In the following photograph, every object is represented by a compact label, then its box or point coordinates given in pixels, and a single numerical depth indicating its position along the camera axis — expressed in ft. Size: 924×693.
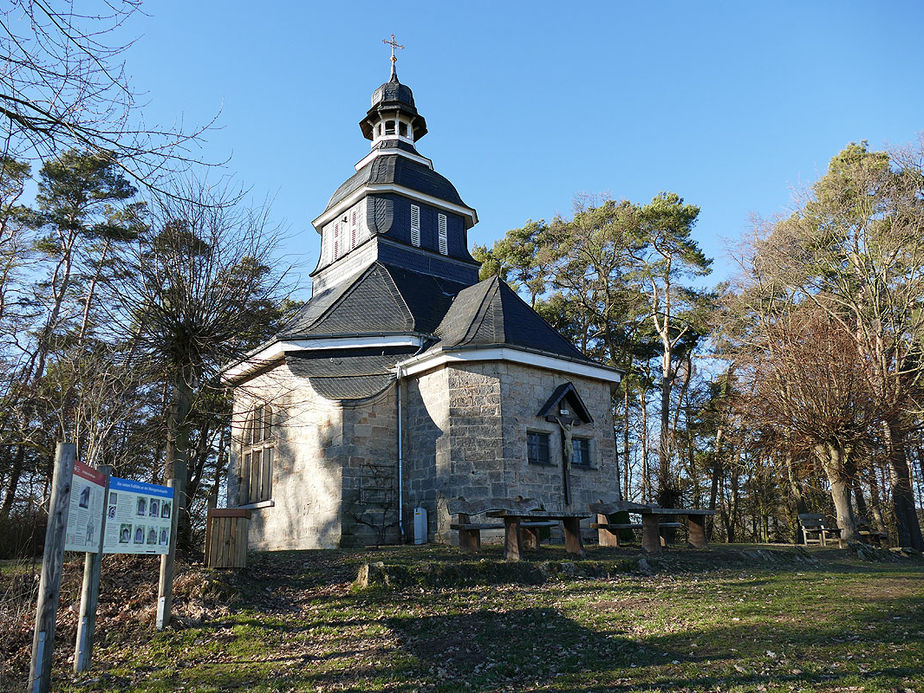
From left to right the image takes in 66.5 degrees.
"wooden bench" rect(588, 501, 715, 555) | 42.73
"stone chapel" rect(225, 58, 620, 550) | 50.67
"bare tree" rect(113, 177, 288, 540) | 33.24
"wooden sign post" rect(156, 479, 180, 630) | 26.89
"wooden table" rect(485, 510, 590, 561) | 37.22
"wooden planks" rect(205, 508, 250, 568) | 32.89
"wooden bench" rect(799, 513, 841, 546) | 61.93
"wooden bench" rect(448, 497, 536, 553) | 40.14
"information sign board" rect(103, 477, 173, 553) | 23.35
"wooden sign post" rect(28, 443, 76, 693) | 18.26
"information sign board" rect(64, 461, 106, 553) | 20.13
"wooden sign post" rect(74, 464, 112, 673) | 22.65
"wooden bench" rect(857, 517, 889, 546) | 63.05
